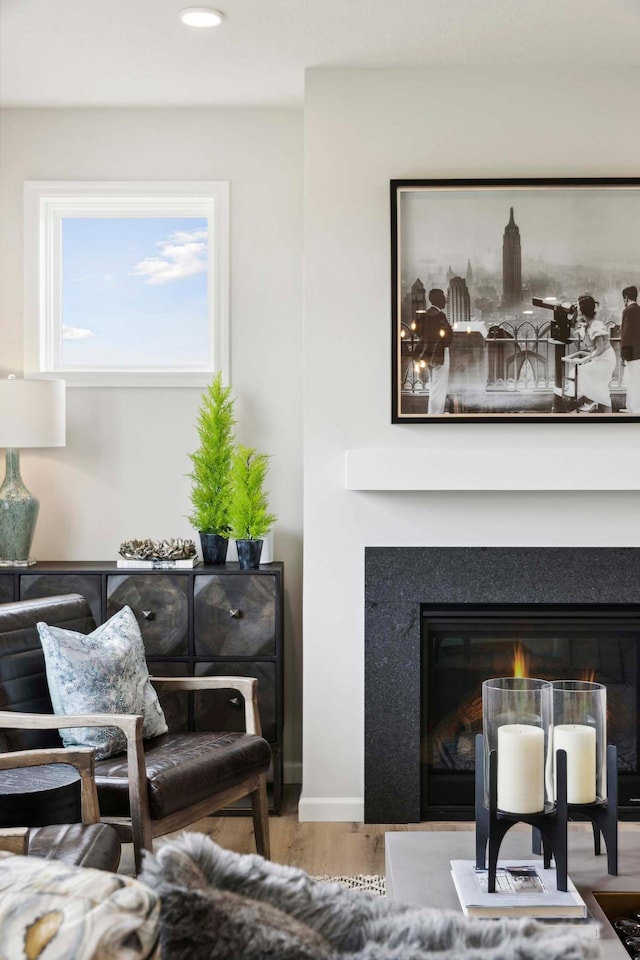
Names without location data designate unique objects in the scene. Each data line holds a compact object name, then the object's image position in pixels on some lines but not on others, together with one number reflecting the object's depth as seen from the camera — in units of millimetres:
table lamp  3615
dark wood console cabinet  3607
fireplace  3527
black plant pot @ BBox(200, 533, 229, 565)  3754
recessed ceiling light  3043
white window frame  4035
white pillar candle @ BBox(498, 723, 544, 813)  1944
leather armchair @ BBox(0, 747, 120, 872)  2121
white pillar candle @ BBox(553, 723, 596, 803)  2018
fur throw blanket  936
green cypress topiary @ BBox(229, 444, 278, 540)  3678
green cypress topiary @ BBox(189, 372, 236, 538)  3789
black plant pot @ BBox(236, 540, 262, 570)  3662
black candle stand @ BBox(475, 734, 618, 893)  1923
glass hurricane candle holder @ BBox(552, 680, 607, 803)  2021
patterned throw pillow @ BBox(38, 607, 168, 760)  2855
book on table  1846
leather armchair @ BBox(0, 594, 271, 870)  2605
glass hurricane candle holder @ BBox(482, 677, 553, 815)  1947
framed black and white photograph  3498
